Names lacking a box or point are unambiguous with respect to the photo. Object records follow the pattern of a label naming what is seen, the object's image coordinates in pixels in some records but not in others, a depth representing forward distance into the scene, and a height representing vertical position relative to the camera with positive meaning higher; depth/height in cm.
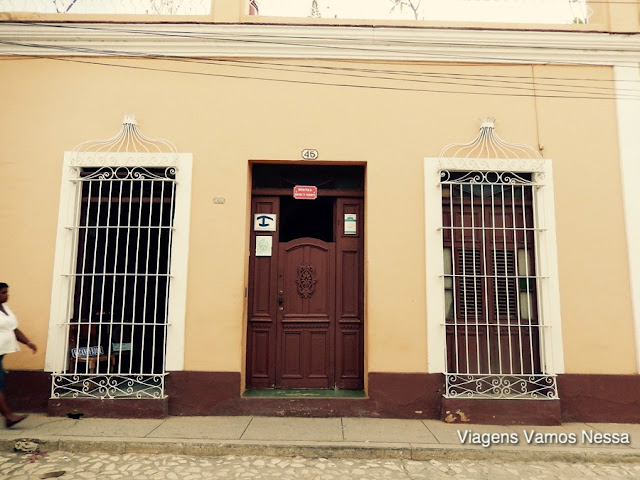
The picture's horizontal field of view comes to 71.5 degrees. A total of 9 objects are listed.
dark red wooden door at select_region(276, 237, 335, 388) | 536 -20
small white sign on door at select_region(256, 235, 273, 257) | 548 +63
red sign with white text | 542 +127
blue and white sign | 548 +91
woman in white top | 423 -42
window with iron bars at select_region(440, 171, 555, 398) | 500 +25
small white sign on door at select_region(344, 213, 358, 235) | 555 +91
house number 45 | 513 +164
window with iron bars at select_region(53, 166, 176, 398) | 489 +18
